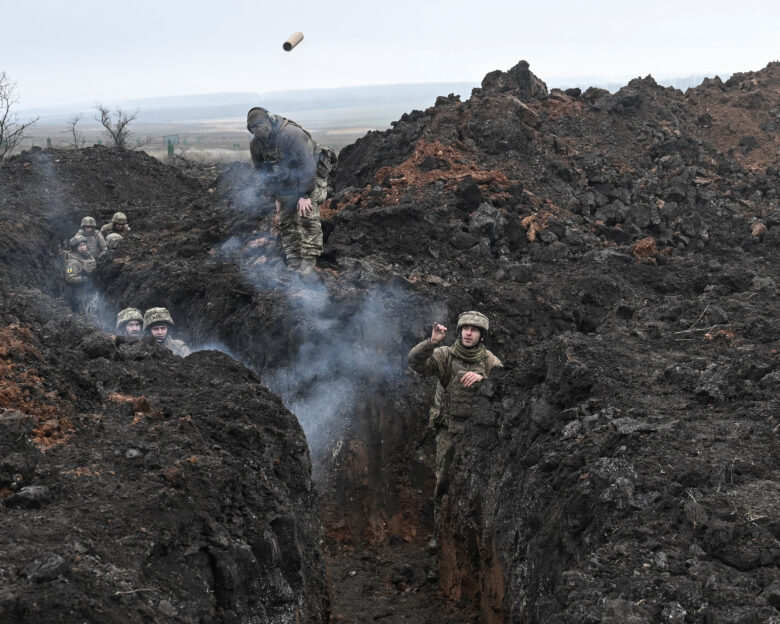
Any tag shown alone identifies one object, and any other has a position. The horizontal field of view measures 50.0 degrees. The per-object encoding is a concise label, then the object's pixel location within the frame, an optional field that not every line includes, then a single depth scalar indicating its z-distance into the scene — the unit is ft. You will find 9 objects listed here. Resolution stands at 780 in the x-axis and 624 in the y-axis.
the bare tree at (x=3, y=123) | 84.96
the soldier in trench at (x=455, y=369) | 26.81
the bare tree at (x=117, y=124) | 102.12
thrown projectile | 34.88
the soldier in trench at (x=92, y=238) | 50.09
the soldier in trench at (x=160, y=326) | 31.30
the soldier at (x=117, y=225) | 52.23
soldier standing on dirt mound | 33.91
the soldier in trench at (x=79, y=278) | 46.80
